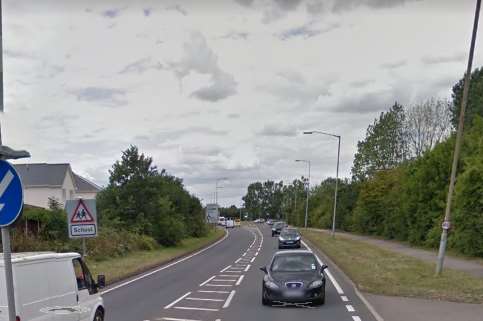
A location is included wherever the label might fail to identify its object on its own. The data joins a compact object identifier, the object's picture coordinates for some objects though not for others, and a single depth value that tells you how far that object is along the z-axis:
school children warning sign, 18.92
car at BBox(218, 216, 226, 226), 127.74
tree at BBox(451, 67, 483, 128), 66.50
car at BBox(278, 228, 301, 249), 44.34
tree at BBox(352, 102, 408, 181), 74.44
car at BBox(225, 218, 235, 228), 114.31
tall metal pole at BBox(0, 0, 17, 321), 6.07
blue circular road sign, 6.07
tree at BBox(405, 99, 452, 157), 66.06
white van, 7.64
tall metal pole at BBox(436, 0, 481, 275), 19.23
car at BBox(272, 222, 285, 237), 73.06
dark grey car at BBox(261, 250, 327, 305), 15.59
